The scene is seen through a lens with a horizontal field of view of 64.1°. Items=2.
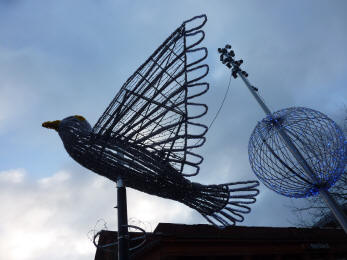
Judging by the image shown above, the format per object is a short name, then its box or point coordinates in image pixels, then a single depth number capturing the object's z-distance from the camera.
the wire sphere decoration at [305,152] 7.30
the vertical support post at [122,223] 6.63
